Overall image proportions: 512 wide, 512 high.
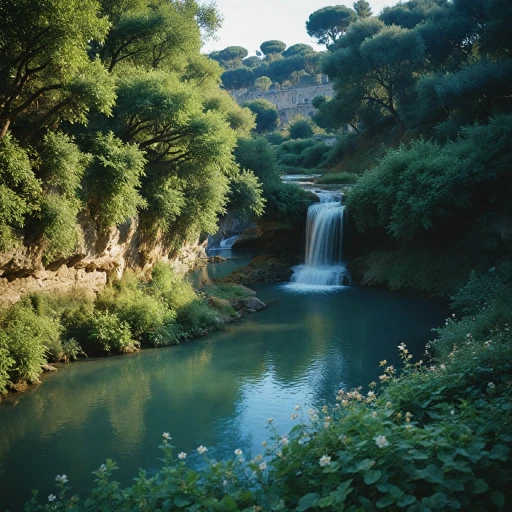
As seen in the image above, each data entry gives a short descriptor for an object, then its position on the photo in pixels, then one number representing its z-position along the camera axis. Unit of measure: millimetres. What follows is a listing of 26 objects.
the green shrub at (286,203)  26938
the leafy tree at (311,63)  88512
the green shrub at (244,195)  22453
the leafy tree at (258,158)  27094
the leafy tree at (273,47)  111375
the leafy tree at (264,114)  72000
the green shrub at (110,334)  14703
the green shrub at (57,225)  12914
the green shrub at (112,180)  14375
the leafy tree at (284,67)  92188
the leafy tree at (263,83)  89750
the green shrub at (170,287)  17266
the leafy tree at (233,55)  107000
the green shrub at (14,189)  11709
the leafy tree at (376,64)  35406
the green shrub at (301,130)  60531
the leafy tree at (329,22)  72531
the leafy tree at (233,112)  30053
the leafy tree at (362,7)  65606
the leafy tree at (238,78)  94000
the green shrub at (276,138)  62134
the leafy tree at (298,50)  96400
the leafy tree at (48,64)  11602
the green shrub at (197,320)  16844
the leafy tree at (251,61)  108575
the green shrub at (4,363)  11711
